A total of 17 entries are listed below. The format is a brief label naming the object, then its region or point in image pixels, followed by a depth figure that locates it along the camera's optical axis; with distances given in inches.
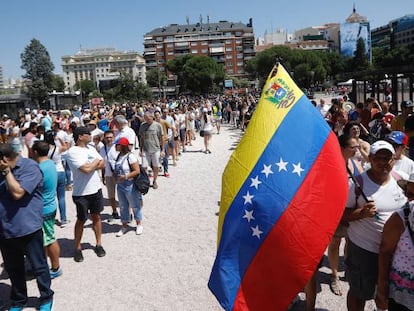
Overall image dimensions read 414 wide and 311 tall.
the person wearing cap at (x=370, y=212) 120.5
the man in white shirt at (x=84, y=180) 216.1
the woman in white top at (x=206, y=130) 568.1
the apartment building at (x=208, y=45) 4680.1
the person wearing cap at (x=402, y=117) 311.7
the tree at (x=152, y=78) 3973.4
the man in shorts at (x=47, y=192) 192.1
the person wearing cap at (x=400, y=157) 157.4
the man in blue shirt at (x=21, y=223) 153.6
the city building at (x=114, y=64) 7165.4
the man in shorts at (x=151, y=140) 370.9
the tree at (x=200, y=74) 3440.0
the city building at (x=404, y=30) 5073.8
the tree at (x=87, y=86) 5757.9
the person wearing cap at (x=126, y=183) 248.4
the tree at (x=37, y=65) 3302.2
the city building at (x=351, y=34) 4697.3
